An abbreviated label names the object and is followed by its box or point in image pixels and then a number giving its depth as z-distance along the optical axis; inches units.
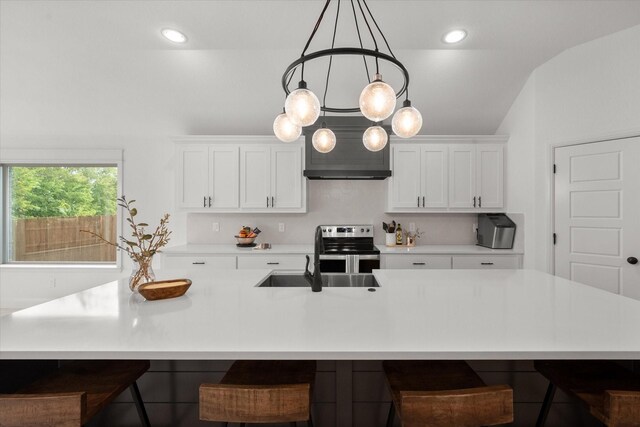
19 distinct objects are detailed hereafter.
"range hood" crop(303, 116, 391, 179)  135.3
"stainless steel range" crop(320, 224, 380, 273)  129.6
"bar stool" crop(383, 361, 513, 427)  36.3
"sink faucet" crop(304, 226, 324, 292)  65.4
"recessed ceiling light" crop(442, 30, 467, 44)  103.1
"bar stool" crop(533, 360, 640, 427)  36.8
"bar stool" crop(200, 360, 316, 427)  37.1
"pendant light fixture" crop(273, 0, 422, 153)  47.8
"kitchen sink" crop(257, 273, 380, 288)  82.7
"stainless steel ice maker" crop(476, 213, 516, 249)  134.3
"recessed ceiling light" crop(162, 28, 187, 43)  103.1
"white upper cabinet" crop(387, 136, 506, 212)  142.1
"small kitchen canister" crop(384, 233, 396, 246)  147.3
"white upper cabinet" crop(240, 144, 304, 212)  141.9
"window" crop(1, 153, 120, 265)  158.9
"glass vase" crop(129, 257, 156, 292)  62.2
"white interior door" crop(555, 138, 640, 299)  103.1
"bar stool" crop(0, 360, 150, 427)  35.9
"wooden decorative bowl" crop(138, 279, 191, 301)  58.6
